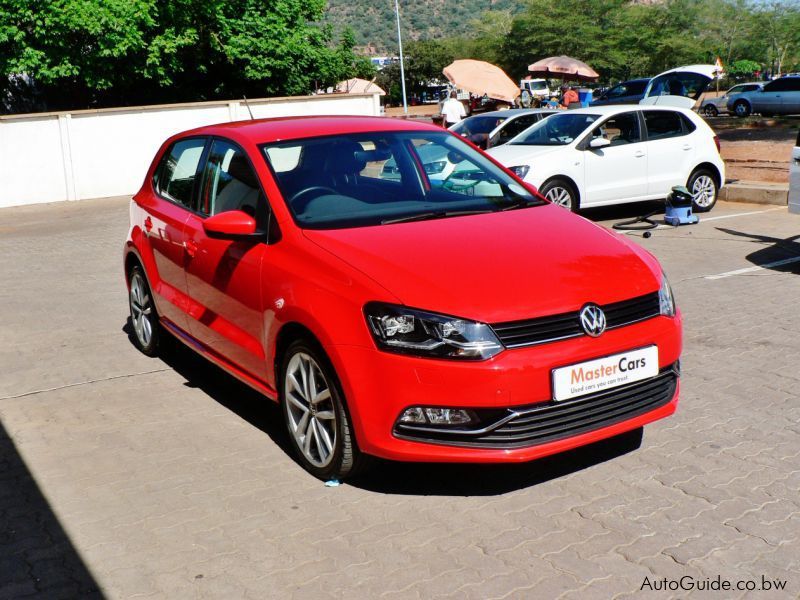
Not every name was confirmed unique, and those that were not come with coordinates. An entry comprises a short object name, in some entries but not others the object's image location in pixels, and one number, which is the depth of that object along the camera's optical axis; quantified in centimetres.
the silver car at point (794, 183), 886
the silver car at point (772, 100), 3384
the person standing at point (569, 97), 3412
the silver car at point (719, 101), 3847
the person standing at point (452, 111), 2209
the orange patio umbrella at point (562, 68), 3023
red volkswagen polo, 383
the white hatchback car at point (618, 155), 1237
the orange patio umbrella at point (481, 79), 2553
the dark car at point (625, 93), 3531
